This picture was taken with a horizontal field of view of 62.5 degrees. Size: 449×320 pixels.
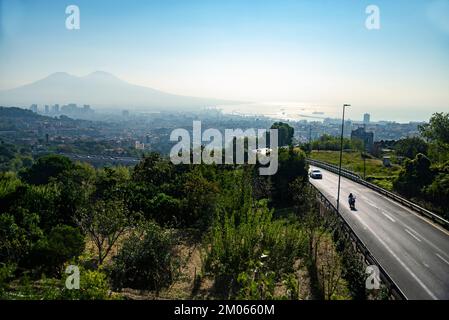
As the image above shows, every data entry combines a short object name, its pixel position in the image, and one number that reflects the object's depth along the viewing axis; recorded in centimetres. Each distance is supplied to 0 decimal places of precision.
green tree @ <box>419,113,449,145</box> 5162
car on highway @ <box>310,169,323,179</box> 3737
